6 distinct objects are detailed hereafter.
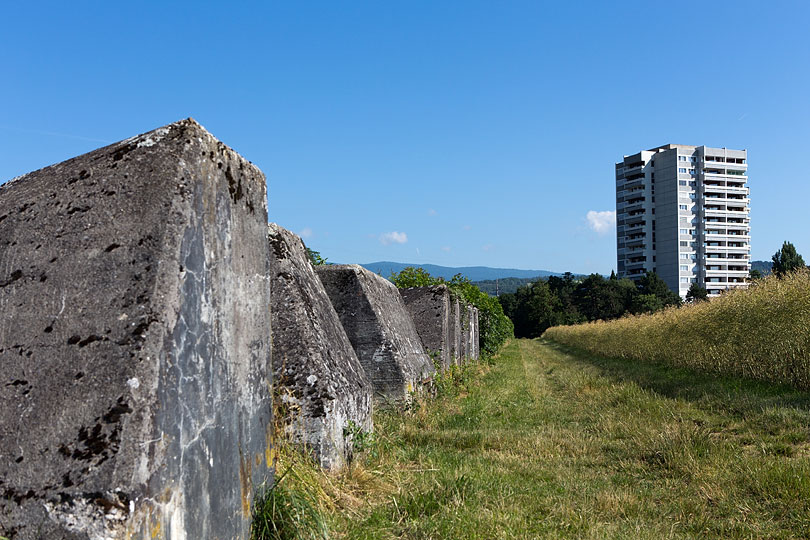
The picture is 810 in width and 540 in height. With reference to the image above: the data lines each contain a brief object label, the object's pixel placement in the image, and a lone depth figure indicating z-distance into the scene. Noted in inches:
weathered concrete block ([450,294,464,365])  609.5
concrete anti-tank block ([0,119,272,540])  91.0
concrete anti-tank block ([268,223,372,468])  181.2
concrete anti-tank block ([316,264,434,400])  308.7
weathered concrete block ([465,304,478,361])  849.1
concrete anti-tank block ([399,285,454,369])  478.3
